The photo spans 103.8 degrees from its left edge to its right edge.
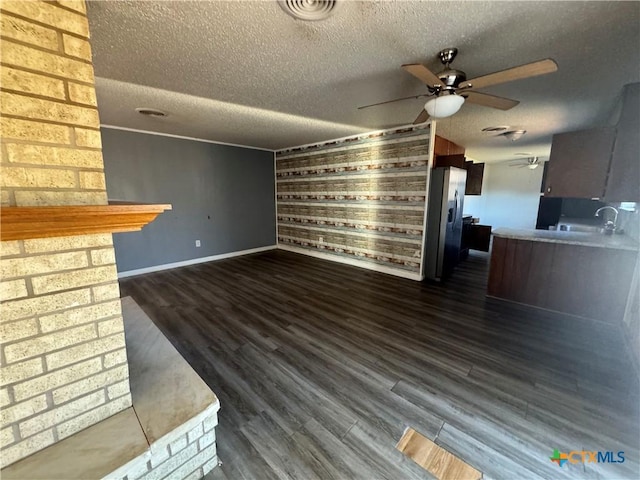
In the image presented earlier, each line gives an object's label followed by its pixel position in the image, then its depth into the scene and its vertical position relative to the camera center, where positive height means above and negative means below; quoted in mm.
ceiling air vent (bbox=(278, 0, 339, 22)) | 1381 +1072
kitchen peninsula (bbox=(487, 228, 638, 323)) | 2670 -769
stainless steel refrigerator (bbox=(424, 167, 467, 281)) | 3756 -240
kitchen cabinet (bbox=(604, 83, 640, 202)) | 2125 +435
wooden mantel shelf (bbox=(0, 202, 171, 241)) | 864 -87
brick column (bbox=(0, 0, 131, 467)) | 917 -224
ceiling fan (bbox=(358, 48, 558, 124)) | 1666 +870
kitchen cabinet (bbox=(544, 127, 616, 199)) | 2379 +408
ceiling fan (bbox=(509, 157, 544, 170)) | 6906 +1173
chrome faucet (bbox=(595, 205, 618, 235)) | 3241 -297
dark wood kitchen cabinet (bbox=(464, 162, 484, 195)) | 4953 +467
